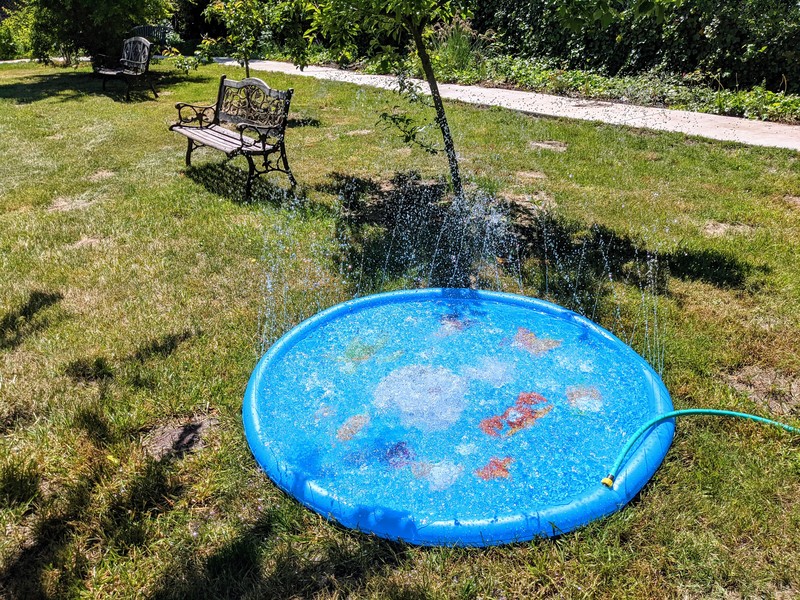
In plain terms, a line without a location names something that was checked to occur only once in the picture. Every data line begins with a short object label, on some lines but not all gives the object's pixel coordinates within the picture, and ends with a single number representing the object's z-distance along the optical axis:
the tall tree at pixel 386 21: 4.41
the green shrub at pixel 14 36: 15.86
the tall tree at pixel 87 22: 12.09
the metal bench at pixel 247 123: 5.91
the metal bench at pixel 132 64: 11.21
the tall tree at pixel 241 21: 8.88
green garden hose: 2.53
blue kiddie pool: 2.45
